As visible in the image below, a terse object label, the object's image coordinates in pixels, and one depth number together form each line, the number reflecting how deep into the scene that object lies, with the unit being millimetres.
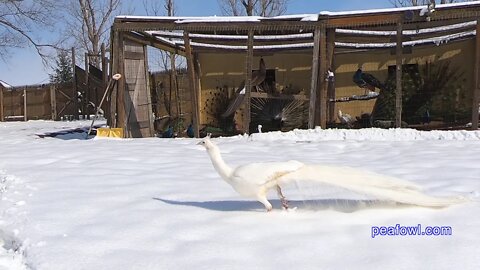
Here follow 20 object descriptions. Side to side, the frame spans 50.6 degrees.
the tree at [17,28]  25645
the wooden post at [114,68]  11172
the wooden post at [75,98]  22625
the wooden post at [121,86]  11195
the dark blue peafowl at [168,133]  13105
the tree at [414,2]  27770
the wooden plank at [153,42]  11972
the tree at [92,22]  35469
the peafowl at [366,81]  14266
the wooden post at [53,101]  23767
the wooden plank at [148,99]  12828
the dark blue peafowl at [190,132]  13211
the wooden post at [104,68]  18555
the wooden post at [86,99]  22070
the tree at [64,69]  30641
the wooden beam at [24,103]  24562
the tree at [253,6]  29344
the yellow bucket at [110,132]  10719
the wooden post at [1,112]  24859
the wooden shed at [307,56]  10570
